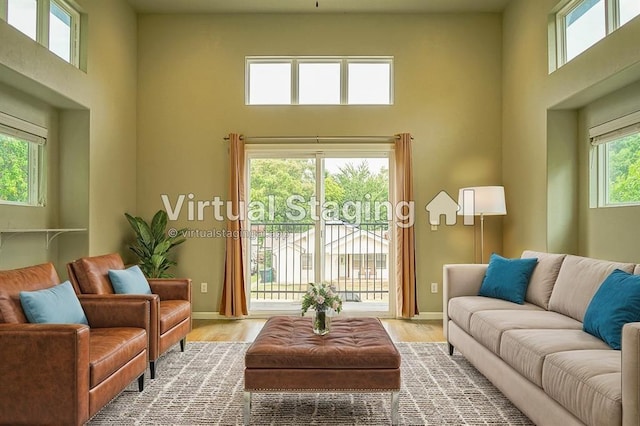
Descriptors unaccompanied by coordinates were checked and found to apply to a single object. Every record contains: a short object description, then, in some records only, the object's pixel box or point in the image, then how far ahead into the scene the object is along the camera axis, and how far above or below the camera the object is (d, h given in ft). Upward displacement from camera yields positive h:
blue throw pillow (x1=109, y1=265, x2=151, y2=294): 12.21 -1.81
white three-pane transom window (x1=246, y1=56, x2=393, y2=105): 18.40 +5.73
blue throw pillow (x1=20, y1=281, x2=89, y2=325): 8.48 -1.79
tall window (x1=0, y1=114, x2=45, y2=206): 12.23 +1.56
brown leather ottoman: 8.64 -2.99
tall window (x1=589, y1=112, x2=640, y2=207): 11.87 +1.63
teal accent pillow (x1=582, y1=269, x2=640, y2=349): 7.92 -1.65
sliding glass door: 18.53 -0.24
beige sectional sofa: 6.08 -2.37
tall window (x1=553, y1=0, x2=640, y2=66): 11.71 +5.66
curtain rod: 18.07 +3.25
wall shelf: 11.54 -0.42
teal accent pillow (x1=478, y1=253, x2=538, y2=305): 12.45 -1.74
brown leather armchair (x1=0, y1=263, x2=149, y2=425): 7.57 -2.70
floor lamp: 15.96 +0.64
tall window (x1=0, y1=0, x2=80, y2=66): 11.80 +5.68
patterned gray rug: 9.01 -4.10
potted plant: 16.81 -1.04
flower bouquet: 10.07 -1.95
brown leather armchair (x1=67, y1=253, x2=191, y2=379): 11.19 -2.32
